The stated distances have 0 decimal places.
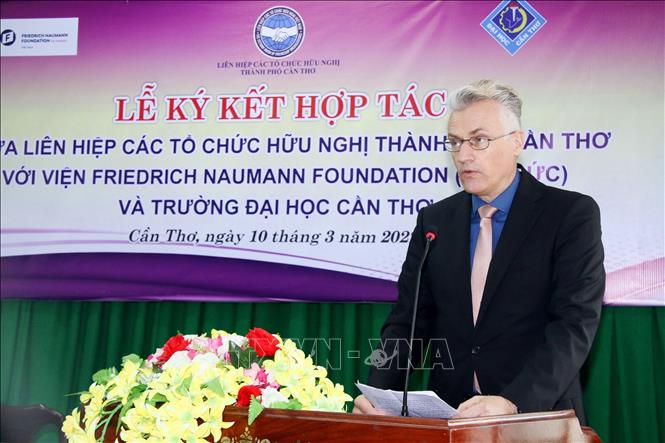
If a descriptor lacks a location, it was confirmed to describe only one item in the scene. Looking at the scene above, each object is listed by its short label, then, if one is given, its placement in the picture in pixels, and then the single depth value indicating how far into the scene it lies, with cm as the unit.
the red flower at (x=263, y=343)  173
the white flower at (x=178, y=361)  163
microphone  161
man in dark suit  223
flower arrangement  154
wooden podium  140
